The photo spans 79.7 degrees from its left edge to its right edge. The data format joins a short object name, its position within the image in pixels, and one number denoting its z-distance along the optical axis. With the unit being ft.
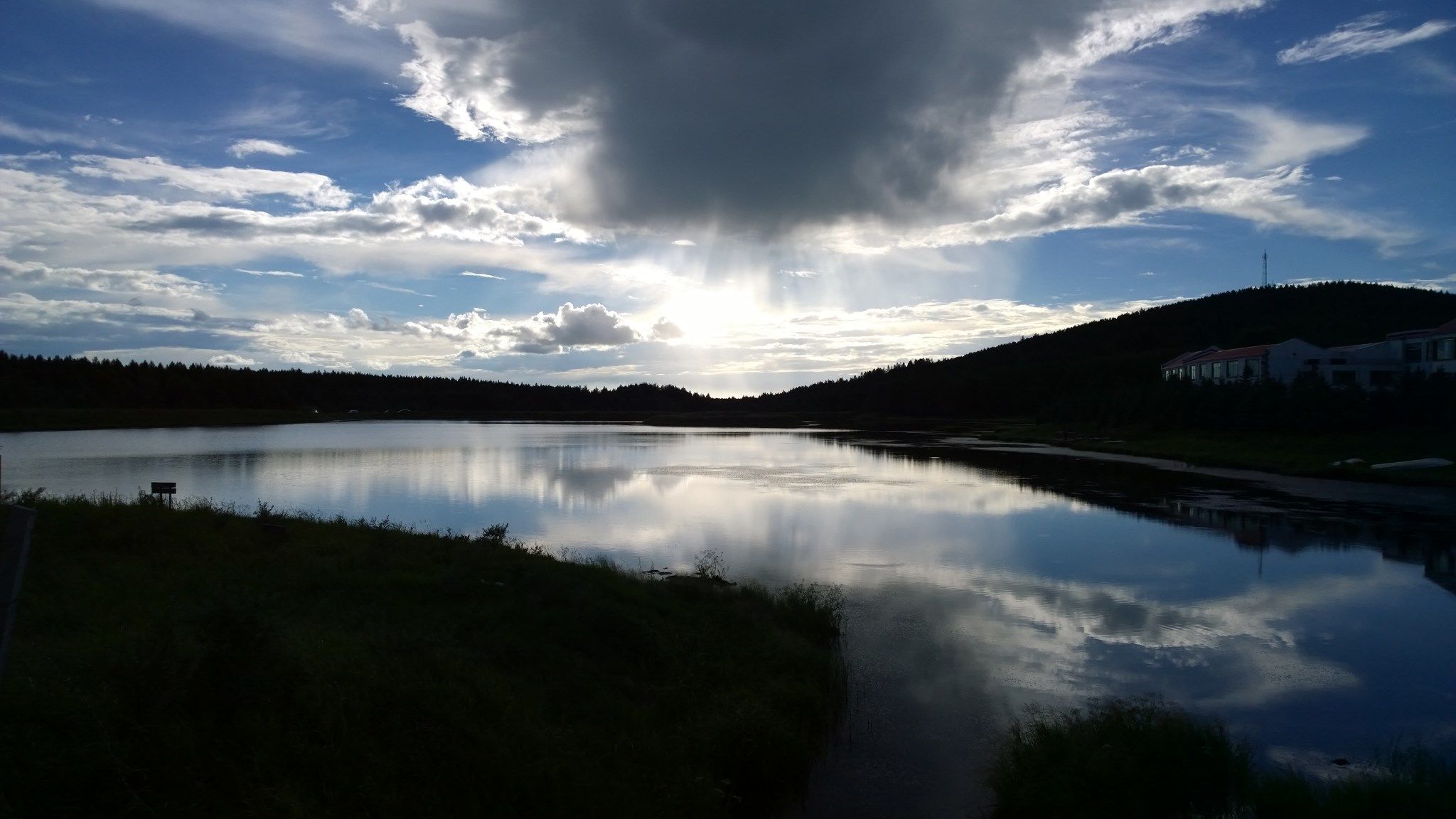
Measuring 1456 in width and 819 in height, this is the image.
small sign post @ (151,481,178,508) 56.34
